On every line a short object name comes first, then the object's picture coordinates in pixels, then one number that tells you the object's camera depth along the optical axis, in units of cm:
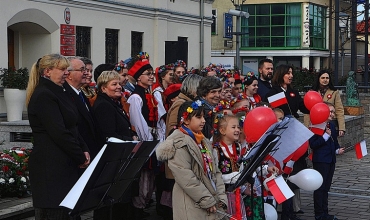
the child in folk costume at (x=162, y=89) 936
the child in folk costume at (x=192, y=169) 625
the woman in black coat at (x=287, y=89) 1026
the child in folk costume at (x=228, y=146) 711
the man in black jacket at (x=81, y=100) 699
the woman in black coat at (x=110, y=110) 775
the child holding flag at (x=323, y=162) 912
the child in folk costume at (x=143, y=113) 873
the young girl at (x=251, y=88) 1052
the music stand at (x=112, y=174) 506
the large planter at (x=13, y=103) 1648
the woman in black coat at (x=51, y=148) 598
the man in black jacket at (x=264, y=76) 1098
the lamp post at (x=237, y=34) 2614
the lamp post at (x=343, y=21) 2745
